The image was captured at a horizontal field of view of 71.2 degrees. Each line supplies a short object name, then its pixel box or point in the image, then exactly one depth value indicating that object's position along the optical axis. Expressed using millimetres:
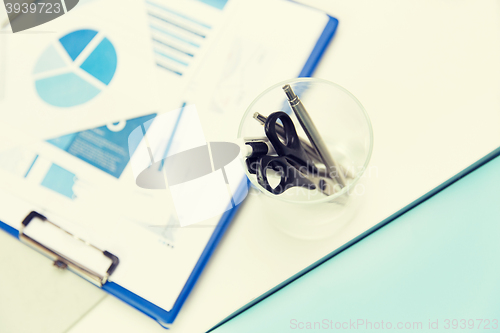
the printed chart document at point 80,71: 351
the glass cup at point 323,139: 277
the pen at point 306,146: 261
